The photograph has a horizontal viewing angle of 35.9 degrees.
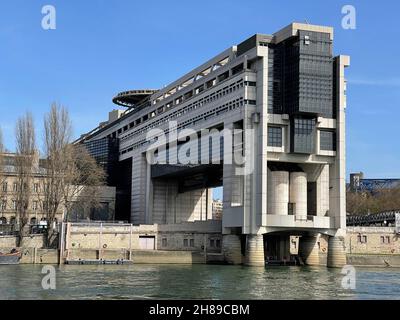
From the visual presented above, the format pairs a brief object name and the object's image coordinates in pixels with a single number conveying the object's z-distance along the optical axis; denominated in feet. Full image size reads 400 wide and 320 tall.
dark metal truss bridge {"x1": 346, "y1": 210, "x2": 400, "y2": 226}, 358.02
